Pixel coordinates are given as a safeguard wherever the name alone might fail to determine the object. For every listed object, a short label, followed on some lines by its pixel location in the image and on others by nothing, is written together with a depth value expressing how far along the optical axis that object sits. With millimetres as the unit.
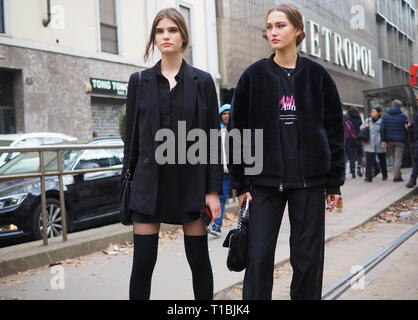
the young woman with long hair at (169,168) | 2844
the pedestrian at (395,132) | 12250
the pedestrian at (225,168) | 7280
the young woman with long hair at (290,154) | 2912
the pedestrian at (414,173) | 10930
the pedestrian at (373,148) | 12867
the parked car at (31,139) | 8945
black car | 6023
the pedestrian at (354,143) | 14039
